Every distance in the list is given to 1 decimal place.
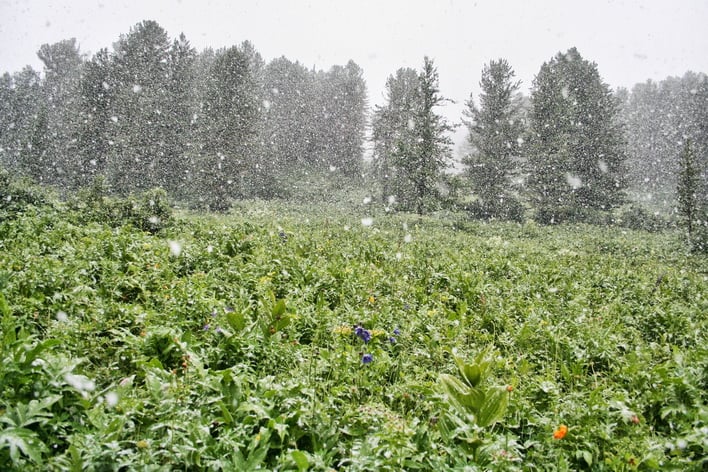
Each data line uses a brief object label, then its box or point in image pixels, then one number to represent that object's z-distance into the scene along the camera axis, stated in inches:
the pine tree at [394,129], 1004.0
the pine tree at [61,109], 1305.4
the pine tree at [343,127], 2121.1
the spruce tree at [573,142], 1096.8
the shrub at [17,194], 356.5
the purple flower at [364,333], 138.5
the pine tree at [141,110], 1165.1
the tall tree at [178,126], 1275.8
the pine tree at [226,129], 1109.7
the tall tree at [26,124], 1374.3
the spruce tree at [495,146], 1136.8
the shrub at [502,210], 1131.3
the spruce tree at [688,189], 779.4
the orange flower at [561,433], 104.8
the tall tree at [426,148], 913.5
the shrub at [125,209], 381.4
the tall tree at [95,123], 1214.9
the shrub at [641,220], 1107.3
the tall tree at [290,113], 1985.7
